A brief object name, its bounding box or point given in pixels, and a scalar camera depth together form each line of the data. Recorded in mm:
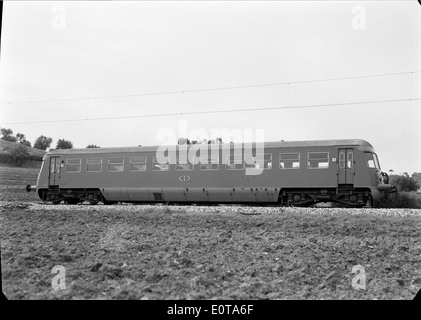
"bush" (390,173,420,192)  29422
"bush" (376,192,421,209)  19533
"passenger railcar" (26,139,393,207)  17000
